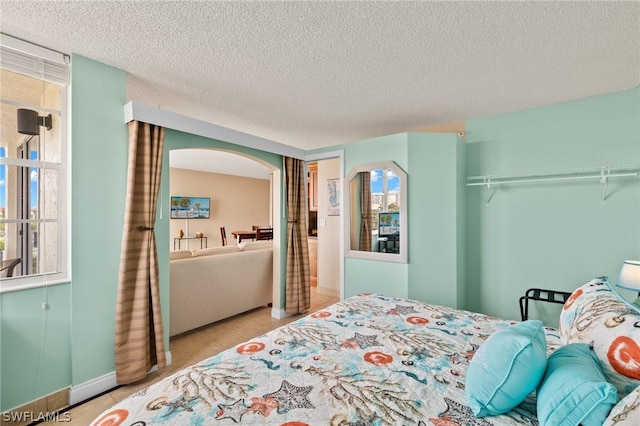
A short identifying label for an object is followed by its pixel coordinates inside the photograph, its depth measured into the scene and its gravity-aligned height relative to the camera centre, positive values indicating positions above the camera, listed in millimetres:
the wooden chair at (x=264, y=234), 6694 -430
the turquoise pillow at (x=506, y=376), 1018 -587
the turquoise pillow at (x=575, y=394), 835 -559
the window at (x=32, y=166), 1917 +371
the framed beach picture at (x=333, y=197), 4809 +311
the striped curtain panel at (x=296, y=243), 3828 -377
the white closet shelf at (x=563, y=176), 2611 +383
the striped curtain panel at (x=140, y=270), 2258 -431
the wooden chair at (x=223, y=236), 8211 -562
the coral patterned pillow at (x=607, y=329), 995 -490
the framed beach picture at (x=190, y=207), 7477 +257
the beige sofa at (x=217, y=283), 3148 -822
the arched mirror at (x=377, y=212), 3314 +37
